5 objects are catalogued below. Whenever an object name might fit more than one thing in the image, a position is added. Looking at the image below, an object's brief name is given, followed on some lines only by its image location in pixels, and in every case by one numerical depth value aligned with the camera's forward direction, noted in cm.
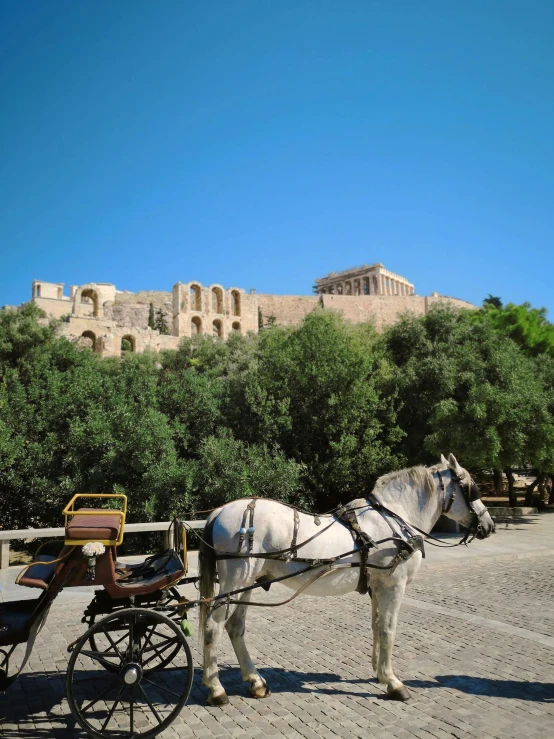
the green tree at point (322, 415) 1600
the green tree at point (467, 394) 1498
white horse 478
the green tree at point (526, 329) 2492
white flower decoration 422
